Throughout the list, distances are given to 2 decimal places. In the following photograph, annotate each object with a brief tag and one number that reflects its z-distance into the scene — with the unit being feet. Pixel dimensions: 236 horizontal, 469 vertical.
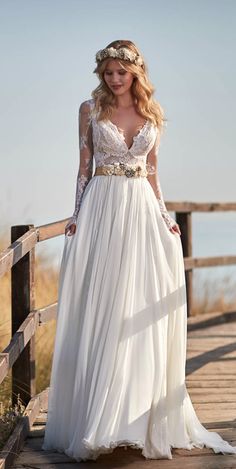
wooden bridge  15.65
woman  15.55
